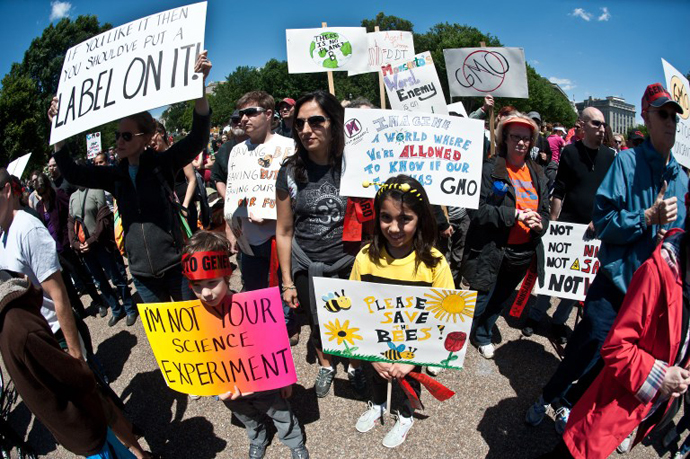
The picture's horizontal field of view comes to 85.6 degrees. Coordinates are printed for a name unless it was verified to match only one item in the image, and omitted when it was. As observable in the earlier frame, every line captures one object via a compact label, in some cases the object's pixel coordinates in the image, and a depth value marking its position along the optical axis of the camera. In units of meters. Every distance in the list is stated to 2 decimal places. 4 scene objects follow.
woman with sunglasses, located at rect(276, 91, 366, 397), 2.60
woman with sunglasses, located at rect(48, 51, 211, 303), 2.66
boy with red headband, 2.21
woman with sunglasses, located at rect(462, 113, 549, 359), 3.14
